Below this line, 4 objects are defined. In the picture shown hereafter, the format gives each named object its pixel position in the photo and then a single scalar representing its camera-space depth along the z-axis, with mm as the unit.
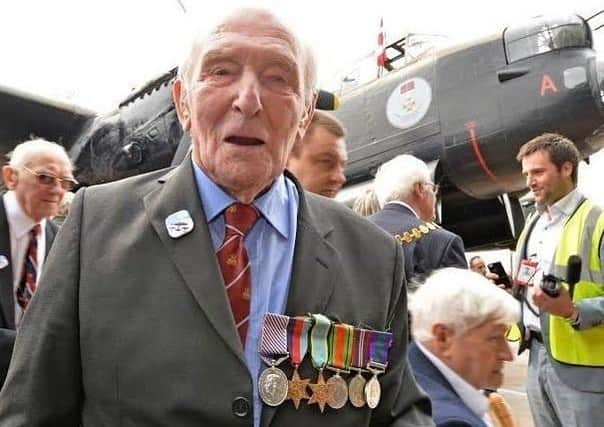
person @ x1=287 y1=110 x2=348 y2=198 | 2523
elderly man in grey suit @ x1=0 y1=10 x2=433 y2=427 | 1000
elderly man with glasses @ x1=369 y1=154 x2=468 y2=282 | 2738
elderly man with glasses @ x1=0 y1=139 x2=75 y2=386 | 2414
